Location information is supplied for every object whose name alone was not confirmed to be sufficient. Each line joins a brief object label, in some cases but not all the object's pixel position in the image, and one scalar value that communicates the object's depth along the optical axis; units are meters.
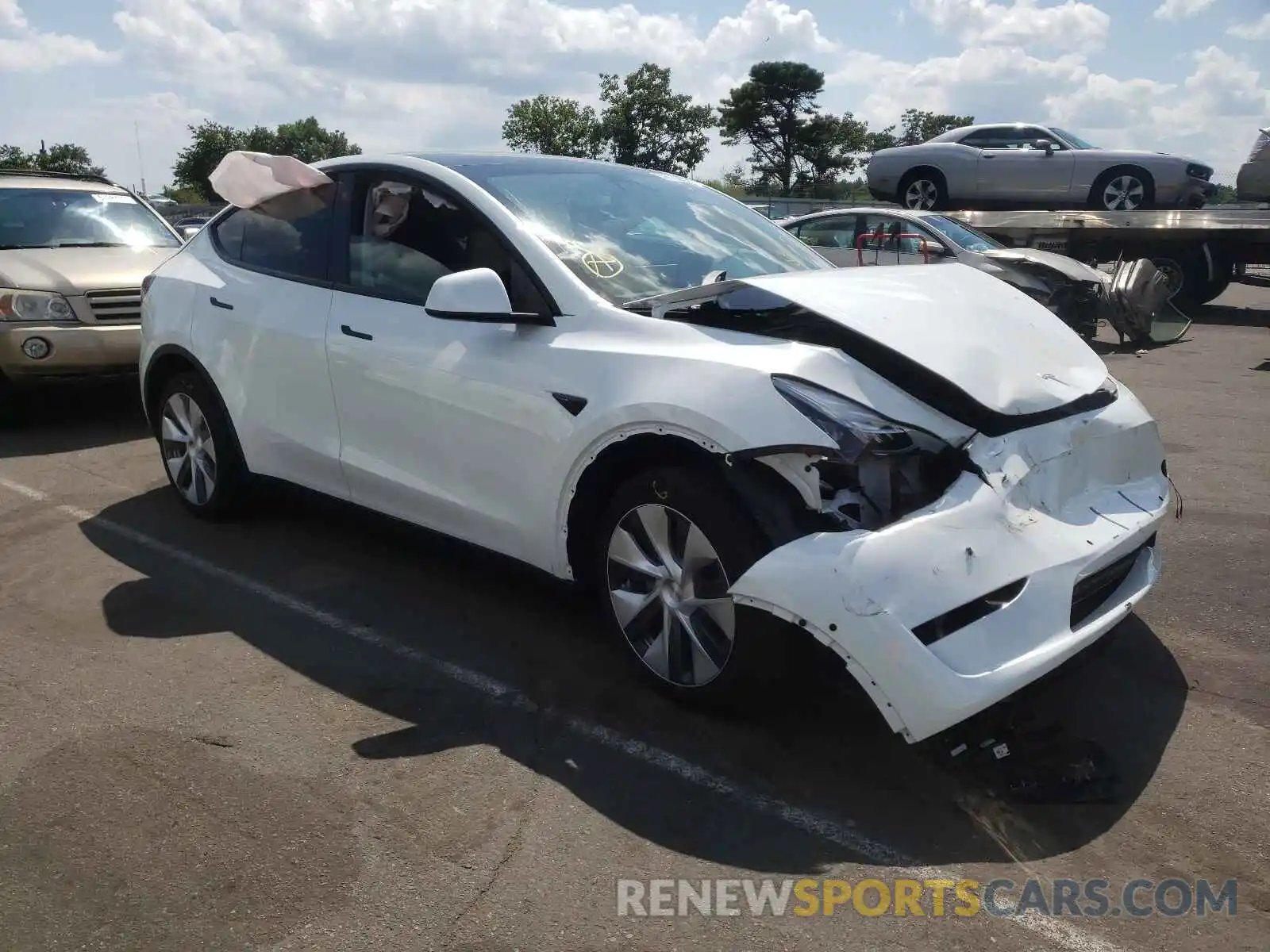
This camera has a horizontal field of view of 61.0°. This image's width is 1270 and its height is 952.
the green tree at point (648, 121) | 68.25
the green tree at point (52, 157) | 75.44
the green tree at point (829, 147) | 72.12
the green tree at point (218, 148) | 75.88
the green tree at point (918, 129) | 76.06
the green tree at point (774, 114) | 72.06
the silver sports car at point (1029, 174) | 15.62
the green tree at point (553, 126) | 67.81
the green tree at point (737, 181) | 60.92
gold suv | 7.21
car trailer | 13.75
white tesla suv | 2.74
